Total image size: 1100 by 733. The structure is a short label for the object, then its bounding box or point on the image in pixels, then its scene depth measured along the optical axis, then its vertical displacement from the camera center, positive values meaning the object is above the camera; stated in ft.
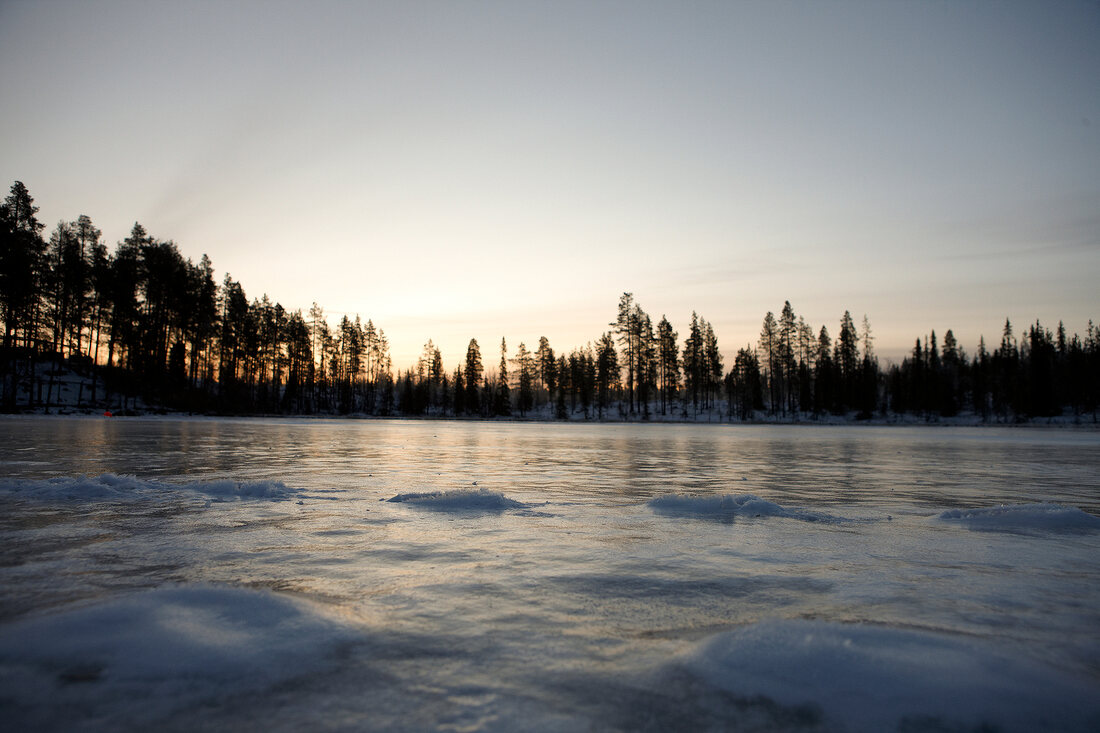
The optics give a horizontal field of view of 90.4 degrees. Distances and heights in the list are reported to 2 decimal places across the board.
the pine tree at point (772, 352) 271.69 +22.79
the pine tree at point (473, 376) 289.53 +12.64
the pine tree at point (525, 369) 333.62 +20.18
